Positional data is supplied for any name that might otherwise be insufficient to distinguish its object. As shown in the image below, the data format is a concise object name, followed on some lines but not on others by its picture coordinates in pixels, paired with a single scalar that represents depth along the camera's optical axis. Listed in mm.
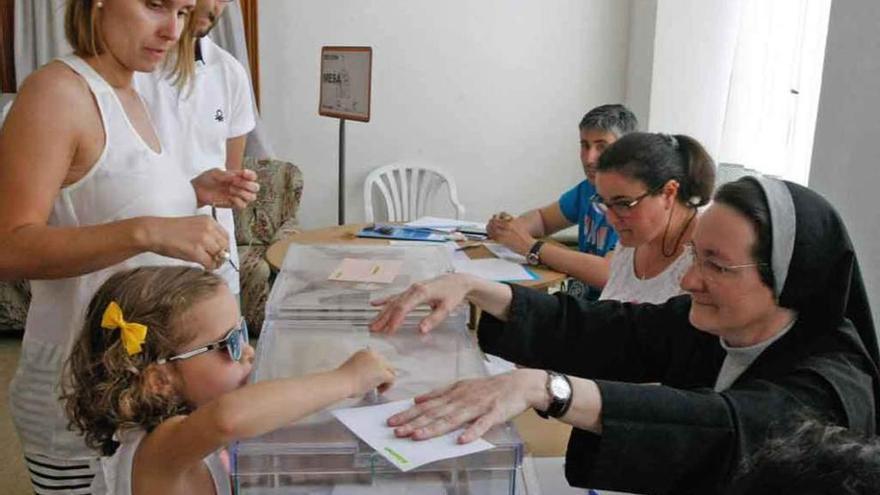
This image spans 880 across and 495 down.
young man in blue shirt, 2494
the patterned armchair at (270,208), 4160
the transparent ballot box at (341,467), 843
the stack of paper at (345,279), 1301
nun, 1007
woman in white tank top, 1153
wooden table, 2446
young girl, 1003
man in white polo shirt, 1551
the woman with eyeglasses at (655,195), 2029
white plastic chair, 4461
